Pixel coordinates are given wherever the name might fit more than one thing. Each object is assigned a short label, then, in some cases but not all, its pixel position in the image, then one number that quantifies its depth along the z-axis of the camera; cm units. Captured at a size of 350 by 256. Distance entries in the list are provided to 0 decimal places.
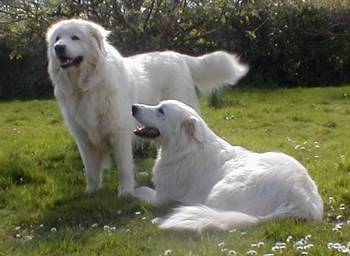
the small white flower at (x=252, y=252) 444
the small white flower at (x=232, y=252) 446
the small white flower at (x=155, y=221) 558
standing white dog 689
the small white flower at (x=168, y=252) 461
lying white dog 531
